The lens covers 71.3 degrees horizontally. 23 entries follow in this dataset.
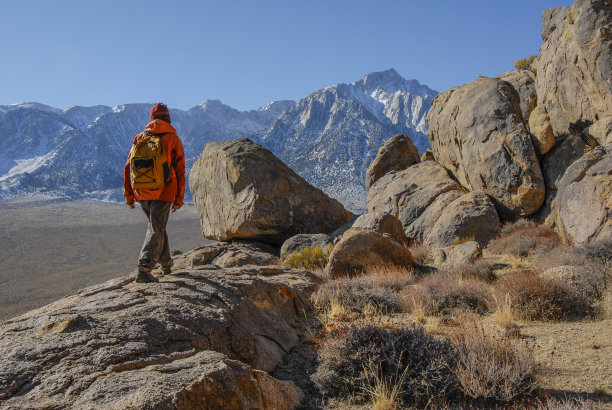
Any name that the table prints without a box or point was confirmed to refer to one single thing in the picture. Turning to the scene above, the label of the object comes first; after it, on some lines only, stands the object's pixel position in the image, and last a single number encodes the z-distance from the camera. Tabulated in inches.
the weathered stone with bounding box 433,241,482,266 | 397.1
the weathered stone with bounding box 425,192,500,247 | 486.3
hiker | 222.2
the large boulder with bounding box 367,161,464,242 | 558.9
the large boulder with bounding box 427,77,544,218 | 495.8
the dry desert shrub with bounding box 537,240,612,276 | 286.1
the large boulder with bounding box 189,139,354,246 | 575.2
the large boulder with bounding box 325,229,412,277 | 395.5
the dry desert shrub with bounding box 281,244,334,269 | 466.9
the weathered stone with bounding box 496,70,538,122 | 657.4
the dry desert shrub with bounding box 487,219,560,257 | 404.8
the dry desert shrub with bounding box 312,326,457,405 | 152.5
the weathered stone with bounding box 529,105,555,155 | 500.4
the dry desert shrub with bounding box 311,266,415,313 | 276.4
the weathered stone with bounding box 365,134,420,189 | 783.7
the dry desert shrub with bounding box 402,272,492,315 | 263.4
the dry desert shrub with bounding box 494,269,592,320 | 231.8
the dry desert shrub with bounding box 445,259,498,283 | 331.0
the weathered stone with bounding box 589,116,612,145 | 449.6
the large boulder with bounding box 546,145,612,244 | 347.6
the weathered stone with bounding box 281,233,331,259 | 509.3
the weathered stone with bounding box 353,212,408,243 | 503.8
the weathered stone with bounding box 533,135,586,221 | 476.7
